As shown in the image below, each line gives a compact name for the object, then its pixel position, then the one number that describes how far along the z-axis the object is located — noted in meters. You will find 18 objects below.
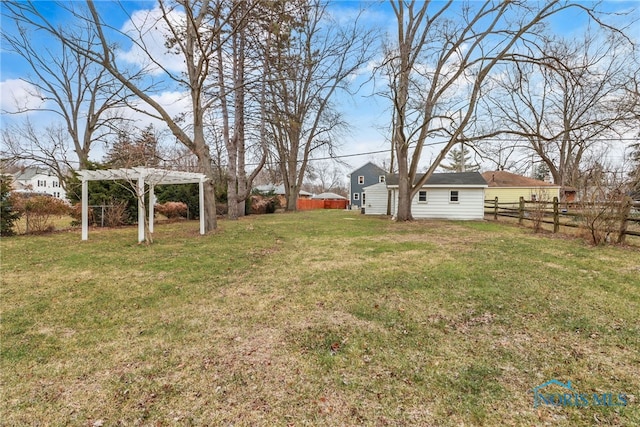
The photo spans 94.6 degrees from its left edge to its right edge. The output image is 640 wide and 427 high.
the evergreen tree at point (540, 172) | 39.79
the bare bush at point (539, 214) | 9.66
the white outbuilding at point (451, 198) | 16.25
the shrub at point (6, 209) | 8.83
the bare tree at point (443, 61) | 11.84
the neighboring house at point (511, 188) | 24.77
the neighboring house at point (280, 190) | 42.35
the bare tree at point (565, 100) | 11.92
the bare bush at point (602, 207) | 6.73
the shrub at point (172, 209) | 15.20
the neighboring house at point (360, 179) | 38.27
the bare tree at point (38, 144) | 16.53
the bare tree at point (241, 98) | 9.32
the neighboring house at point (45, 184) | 48.19
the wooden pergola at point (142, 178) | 7.59
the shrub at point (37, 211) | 9.25
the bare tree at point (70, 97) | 16.75
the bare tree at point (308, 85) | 10.81
